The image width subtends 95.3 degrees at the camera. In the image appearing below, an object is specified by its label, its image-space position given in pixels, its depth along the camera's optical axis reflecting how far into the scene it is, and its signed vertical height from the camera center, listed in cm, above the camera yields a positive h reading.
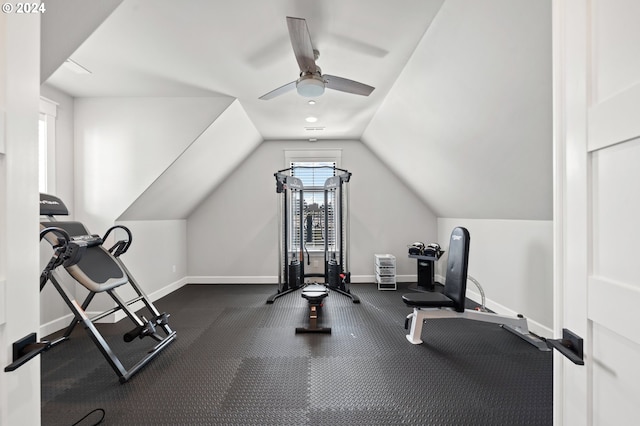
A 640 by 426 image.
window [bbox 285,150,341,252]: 484 +25
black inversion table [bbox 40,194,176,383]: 192 -46
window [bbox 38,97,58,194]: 301 +71
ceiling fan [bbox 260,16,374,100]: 174 +106
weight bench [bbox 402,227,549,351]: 275 -87
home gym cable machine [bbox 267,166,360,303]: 430 -35
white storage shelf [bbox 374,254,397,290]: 470 -97
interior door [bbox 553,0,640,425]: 60 +2
